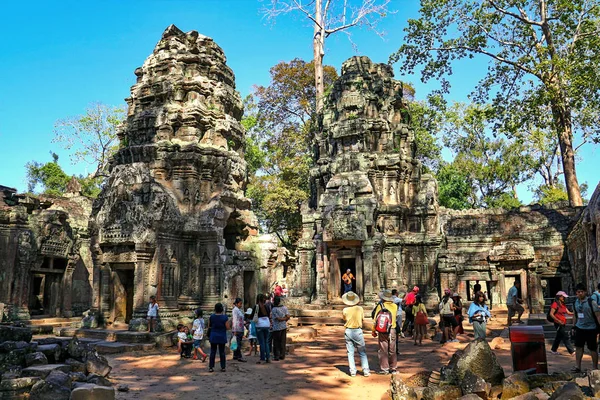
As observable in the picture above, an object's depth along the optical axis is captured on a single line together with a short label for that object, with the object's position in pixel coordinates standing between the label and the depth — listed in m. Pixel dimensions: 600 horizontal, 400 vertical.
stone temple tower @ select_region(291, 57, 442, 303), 19.66
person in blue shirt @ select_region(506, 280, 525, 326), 14.52
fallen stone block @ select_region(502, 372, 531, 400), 6.70
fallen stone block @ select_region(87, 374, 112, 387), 7.29
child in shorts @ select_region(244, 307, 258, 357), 11.15
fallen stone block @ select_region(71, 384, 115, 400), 6.28
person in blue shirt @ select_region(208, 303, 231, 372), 9.18
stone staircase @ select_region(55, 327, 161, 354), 11.77
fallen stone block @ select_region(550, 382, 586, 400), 5.62
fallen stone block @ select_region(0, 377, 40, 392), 6.70
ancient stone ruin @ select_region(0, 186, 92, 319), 16.97
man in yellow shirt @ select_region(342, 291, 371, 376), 8.50
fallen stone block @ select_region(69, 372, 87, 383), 7.29
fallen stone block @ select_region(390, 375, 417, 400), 6.76
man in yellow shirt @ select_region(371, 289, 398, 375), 8.77
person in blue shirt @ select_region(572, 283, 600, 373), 7.64
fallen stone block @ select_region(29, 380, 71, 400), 6.50
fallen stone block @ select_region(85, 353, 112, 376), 8.23
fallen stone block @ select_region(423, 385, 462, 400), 6.53
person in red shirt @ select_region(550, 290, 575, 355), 9.88
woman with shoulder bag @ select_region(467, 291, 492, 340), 9.60
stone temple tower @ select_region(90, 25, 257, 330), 14.23
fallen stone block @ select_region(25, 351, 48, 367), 7.85
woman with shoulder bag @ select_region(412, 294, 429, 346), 12.86
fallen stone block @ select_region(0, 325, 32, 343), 8.84
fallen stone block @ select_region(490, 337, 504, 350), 11.74
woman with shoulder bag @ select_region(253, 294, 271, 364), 10.07
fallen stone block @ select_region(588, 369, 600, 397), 6.13
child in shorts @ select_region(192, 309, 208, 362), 10.83
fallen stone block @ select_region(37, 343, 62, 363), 8.40
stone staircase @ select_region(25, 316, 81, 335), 15.83
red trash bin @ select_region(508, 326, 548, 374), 7.77
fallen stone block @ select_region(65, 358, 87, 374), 8.07
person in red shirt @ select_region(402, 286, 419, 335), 13.69
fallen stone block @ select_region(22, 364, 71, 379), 7.24
